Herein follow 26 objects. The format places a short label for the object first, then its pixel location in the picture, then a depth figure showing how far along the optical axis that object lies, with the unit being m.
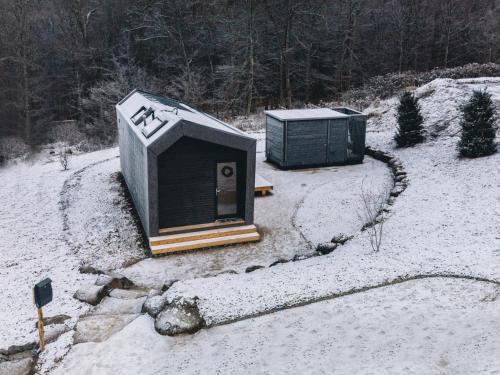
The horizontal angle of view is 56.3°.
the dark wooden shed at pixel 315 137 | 18.14
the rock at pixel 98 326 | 7.69
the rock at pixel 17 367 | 6.95
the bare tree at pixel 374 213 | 11.16
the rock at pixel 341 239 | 11.80
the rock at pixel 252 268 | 10.67
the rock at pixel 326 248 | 11.43
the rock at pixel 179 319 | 7.74
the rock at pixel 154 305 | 8.22
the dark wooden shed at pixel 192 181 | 11.86
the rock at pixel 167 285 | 9.45
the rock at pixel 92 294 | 9.04
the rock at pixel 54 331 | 7.75
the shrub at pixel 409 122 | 18.88
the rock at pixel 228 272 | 10.46
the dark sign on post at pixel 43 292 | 7.16
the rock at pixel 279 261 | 10.98
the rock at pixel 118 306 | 8.62
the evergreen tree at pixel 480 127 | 15.79
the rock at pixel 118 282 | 9.73
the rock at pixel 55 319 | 8.25
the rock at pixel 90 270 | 10.58
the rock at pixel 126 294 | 9.37
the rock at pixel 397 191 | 14.79
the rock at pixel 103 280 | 9.58
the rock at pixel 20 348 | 7.46
